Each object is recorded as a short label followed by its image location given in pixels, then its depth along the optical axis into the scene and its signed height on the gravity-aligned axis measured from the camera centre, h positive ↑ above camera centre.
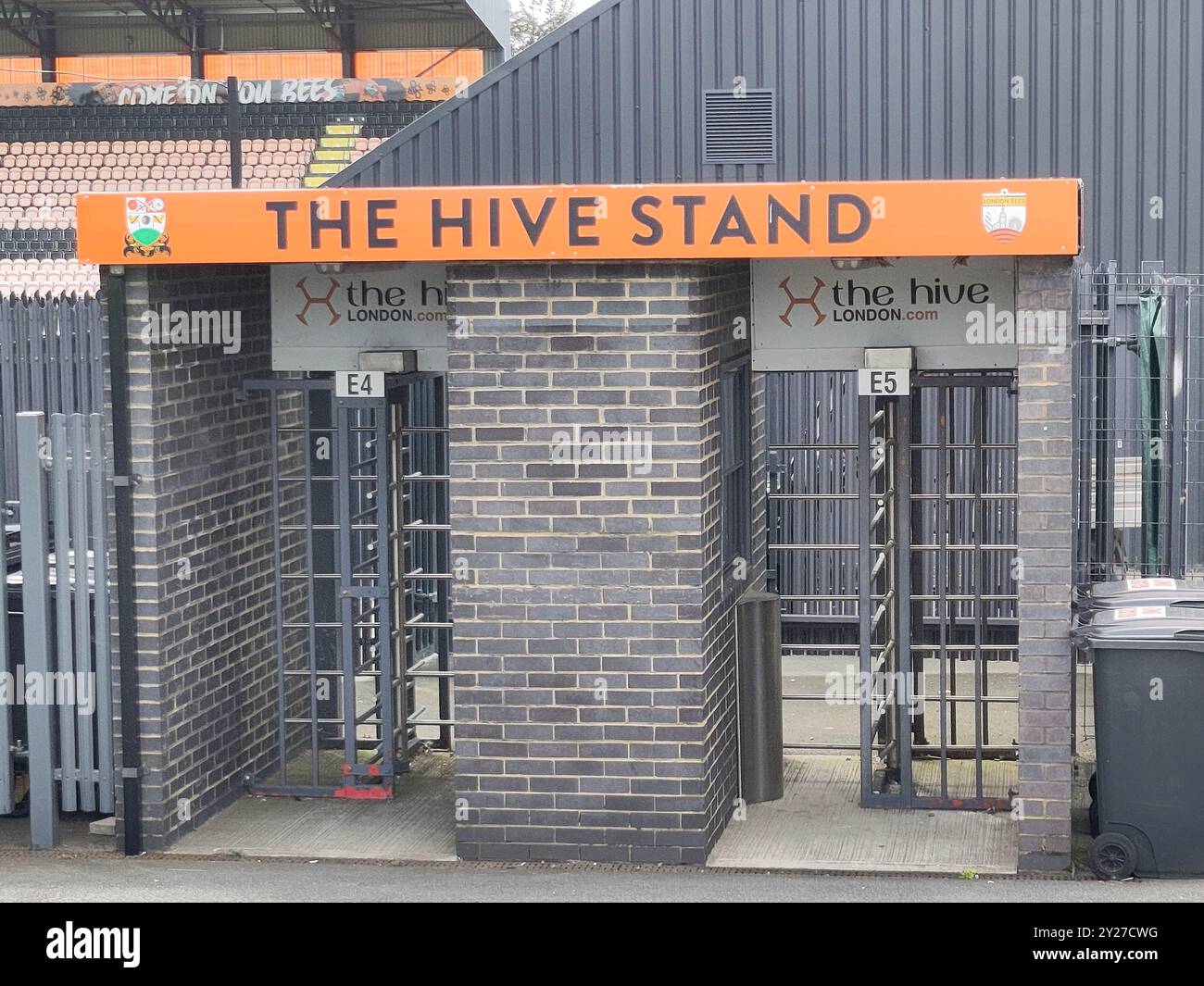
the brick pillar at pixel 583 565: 8.50 -0.71
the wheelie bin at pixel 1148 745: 8.07 -1.52
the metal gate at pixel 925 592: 9.40 -1.19
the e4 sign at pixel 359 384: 9.43 +0.18
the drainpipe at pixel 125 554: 8.86 -0.65
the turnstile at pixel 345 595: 9.87 -1.06
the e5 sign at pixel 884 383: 8.96 +0.14
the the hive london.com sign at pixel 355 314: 9.66 +0.56
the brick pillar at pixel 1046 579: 8.14 -0.77
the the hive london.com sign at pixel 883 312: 8.98 +0.50
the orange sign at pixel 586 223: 7.99 +0.88
